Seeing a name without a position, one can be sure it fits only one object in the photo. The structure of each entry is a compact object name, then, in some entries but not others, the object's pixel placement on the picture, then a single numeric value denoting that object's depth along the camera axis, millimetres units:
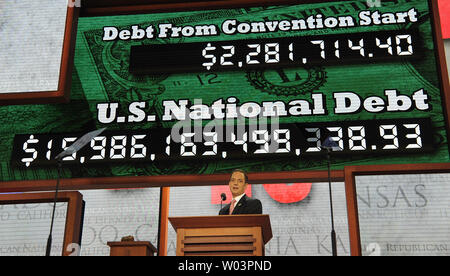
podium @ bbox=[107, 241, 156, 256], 5234
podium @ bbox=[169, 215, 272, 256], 4574
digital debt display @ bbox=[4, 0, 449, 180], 6707
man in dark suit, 5434
